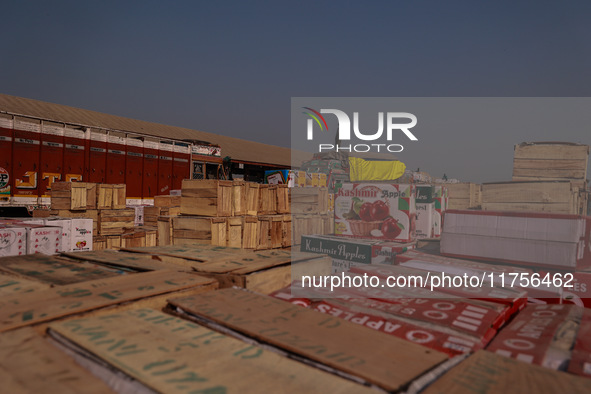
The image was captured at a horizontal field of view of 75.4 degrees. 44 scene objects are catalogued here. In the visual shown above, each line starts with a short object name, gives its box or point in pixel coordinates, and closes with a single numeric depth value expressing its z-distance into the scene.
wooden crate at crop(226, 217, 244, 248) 7.65
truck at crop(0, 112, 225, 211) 12.61
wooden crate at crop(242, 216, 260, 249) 8.38
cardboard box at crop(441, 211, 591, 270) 3.22
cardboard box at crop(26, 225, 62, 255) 6.20
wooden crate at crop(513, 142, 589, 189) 5.02
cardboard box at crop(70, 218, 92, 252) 8.38
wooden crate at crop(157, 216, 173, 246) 7.82
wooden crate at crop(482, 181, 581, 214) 4.73
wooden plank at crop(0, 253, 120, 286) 2.21
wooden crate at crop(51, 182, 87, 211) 10.04
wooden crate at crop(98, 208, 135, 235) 10.42
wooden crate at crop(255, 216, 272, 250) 8.89
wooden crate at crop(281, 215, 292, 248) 9.54
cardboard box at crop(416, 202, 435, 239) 5.80
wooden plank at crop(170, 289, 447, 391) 1.22
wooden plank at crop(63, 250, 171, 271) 2.59
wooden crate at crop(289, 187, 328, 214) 9.66
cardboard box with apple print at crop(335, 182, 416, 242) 4.84
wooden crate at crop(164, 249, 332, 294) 2.42
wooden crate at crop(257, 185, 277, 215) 9.13
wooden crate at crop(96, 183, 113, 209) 10.54
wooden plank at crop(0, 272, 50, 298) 1.93
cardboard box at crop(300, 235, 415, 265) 4.16
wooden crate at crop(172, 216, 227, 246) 7.19
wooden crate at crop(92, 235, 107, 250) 10.14
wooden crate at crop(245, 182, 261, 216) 8.58
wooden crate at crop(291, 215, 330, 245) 9.63
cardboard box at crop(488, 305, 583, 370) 1.43
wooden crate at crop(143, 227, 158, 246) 10.75
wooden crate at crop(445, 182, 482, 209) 7.29
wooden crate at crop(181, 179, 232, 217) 7.37
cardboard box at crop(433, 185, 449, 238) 6.00
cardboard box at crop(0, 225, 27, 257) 5.76
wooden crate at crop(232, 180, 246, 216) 7.99
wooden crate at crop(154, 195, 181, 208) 12.09
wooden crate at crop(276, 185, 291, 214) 9.57
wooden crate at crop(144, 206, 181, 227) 11.55
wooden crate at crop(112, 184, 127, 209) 10.86
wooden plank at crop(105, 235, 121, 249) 10.46
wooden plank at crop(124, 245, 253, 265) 3.05
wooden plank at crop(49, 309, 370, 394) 1.08
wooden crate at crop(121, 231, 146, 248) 10.66
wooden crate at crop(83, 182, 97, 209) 10.32
